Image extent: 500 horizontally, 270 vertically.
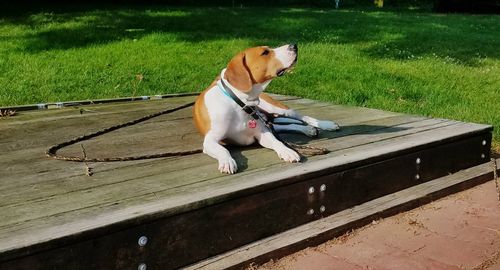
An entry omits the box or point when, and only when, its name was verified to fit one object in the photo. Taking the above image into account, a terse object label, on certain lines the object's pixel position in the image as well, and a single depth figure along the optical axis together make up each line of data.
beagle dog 3.28
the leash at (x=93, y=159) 3.21
